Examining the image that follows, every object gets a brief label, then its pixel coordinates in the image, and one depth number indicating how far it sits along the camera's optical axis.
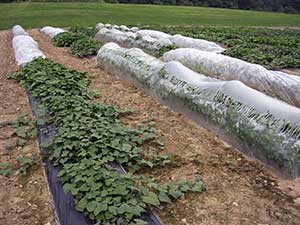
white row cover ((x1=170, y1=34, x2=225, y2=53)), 9.02
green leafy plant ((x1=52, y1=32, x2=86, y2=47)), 10.54
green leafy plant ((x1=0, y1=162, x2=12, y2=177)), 3.38
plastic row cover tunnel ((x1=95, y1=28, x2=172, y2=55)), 8.82
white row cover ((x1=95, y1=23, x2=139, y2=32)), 13.66
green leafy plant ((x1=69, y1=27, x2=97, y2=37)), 13.33
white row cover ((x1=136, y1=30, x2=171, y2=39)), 11.58
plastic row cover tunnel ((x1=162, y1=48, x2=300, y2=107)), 4.55
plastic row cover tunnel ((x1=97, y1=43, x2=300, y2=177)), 3.07
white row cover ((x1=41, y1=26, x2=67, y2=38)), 12.97
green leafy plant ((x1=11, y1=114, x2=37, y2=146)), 4.14
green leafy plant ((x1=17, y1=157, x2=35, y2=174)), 3.42
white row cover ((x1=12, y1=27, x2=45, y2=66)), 7.99
